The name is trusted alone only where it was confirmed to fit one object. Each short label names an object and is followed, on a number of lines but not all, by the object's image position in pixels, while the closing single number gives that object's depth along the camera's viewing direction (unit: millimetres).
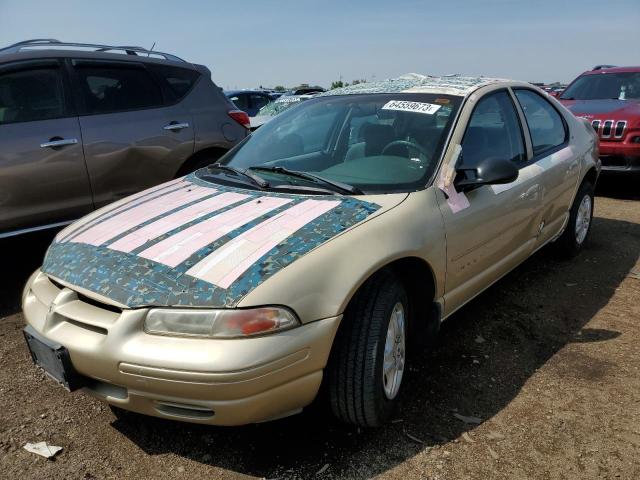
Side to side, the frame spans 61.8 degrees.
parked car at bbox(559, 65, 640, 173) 6684
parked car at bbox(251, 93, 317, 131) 9784
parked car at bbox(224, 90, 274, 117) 15552
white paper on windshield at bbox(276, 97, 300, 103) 9465
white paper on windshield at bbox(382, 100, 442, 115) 2966
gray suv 4023
